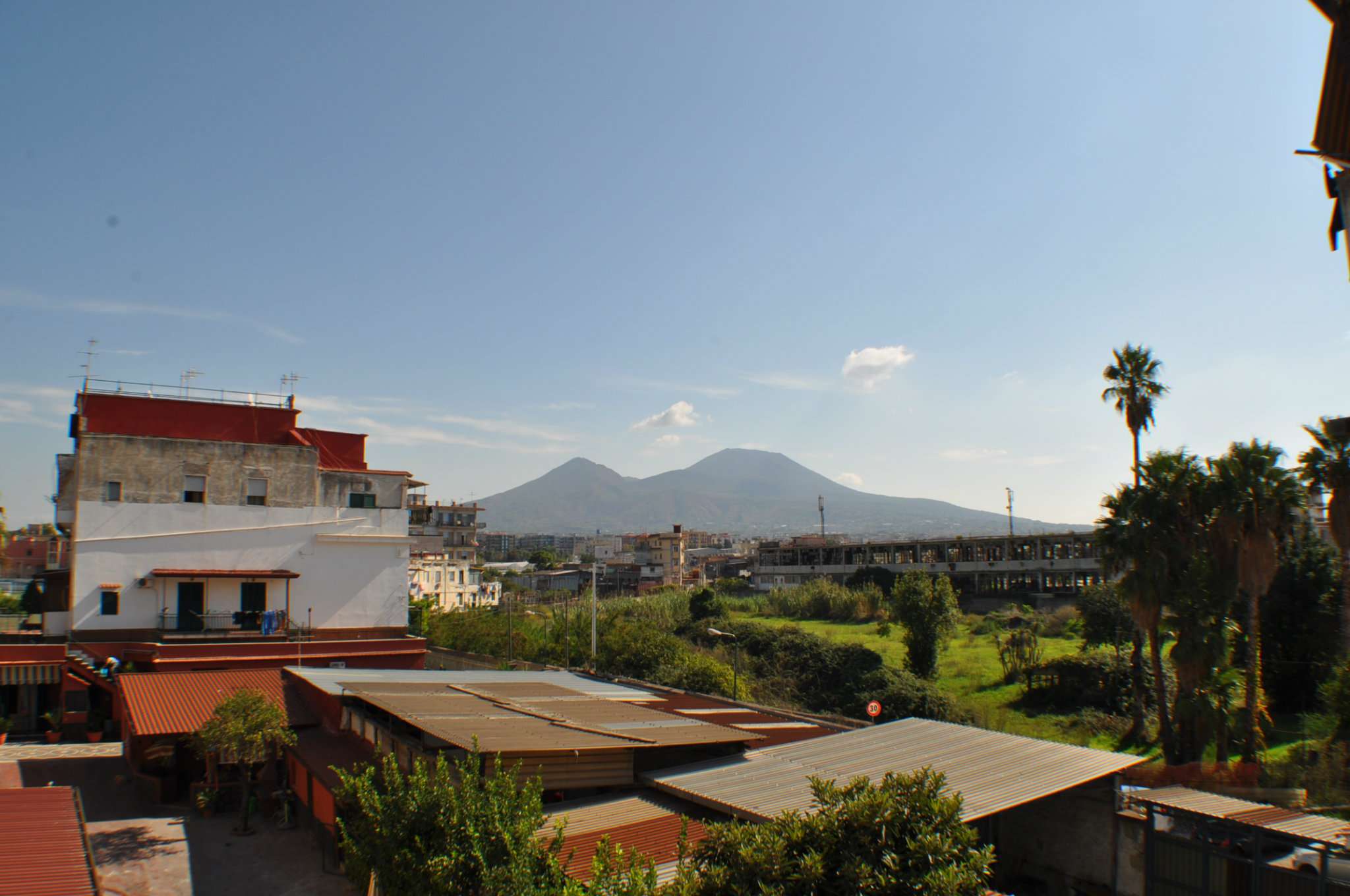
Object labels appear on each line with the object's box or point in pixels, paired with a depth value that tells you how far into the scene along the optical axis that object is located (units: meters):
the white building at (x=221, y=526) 28.75
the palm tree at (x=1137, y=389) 36.91
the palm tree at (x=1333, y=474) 23.34
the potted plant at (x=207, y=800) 19.09
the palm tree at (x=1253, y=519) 24.98
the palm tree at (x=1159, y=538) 27.02
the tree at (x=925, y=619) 36.41
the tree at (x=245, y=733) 17.91
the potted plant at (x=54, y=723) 25.70
